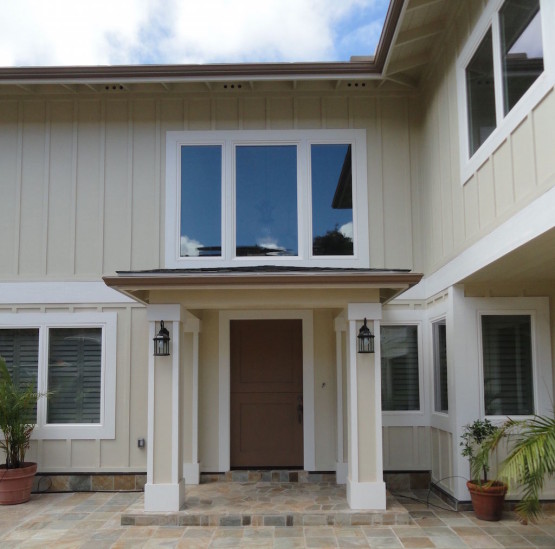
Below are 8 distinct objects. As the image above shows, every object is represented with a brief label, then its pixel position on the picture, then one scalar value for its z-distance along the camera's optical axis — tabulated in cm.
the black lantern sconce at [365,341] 662
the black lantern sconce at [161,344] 665
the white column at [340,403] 793
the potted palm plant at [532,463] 471
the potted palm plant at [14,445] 745
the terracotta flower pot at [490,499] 645
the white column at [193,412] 795
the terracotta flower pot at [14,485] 743
